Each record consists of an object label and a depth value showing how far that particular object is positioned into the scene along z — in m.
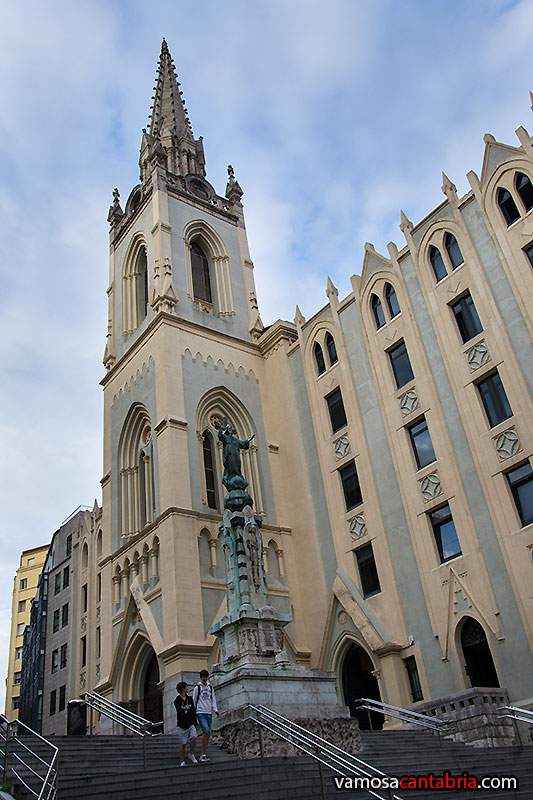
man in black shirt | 11.98
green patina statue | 18.34
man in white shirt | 12.29
